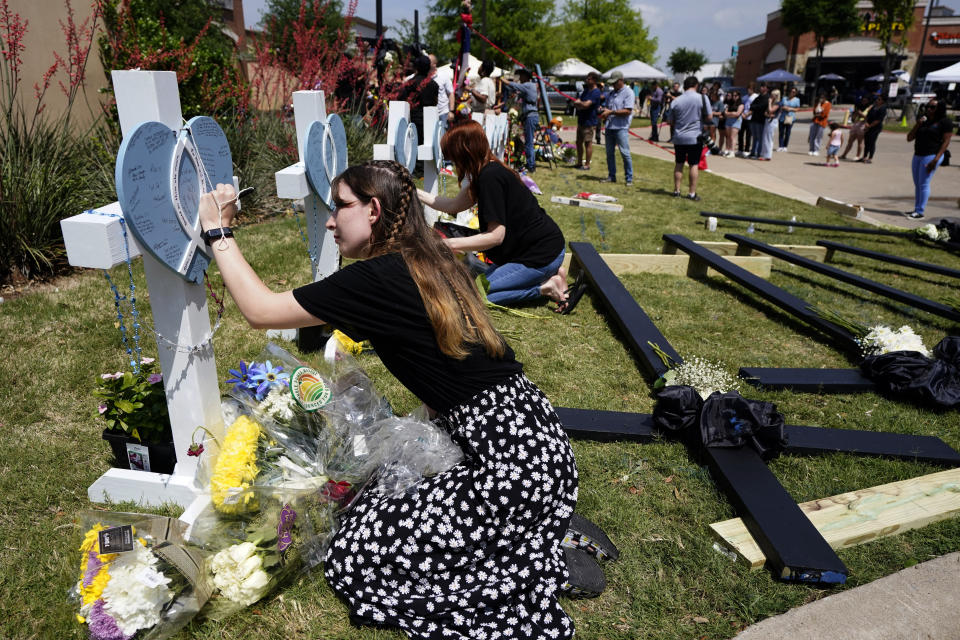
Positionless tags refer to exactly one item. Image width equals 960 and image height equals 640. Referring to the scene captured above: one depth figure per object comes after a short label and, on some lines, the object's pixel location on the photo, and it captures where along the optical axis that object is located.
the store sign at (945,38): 53.44
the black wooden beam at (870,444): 3.14
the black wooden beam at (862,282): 4.75
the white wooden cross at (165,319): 1.93
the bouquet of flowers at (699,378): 3.46
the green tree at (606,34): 49.50
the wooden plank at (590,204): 9.39
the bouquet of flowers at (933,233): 7.80
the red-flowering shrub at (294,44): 6.92
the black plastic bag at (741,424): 3.00
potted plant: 2.53
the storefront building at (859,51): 53.81
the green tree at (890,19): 35.31
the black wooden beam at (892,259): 5.78
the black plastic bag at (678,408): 3.17
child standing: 15.80
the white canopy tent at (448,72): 12.05
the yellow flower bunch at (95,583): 1.88
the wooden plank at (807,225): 7.62
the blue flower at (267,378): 2.62
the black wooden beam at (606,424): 3.25
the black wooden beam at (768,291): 4.66
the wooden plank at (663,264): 6.40
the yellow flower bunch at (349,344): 3.83
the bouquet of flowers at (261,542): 2.06
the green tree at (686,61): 79.44
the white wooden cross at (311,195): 3.42
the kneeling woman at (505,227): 4.48
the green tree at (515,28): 42.00
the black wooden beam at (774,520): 2.33
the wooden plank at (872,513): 2.54
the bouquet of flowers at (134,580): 1.84
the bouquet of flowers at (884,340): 4.07
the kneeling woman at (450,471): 2.05
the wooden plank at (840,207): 9.73
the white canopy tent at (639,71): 31.33
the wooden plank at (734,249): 7.09
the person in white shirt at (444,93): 10.29
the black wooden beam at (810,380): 3.96
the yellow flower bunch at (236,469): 2.24
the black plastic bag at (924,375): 3.74
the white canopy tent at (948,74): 14.51
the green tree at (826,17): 43.38
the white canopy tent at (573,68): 37.59
